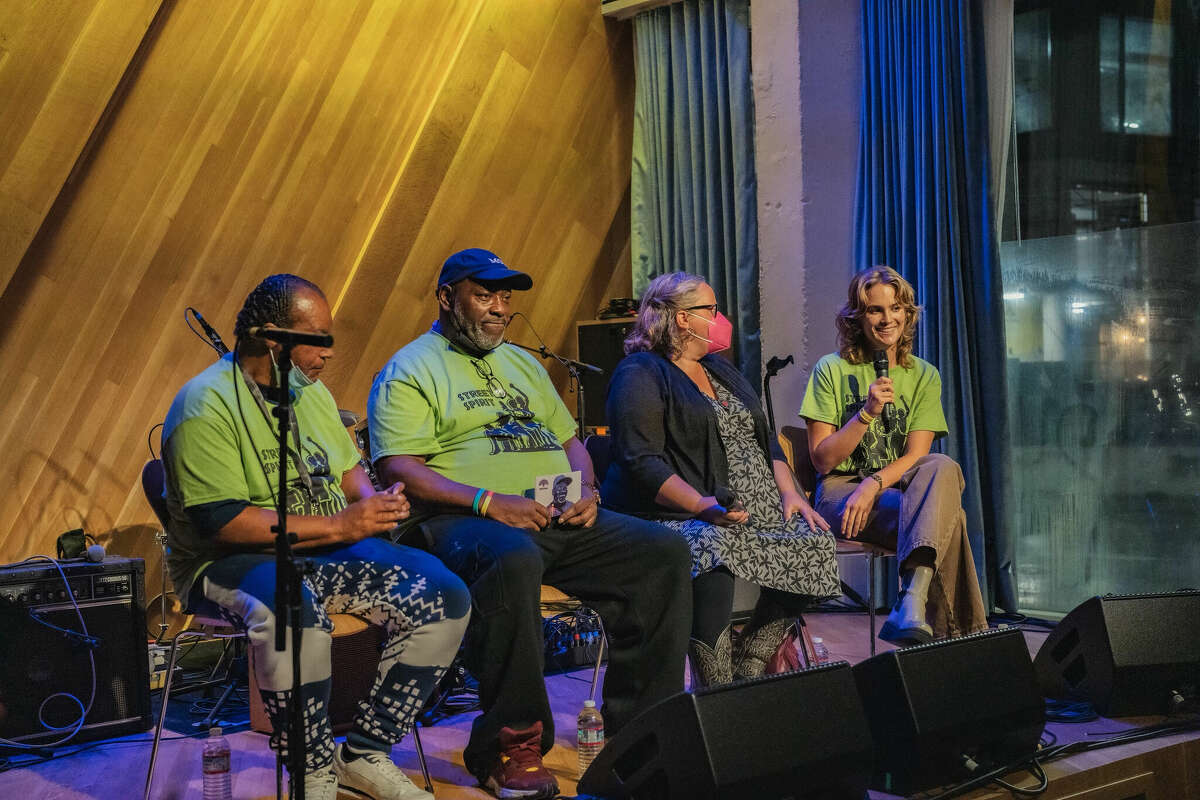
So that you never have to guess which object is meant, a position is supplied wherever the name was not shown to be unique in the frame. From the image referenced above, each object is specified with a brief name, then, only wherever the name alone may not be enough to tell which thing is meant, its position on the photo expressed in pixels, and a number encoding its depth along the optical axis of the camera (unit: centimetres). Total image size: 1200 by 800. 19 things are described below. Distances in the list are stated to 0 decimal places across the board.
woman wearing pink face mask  306
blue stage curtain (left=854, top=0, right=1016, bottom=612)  480
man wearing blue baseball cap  269
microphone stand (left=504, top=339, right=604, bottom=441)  413
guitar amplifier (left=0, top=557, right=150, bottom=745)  320
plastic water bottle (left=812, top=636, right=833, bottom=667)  346
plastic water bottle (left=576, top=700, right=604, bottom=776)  284
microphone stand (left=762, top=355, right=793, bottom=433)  490
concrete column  509
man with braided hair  243
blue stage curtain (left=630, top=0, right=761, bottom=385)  559
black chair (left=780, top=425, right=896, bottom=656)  389
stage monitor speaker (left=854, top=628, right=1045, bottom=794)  250
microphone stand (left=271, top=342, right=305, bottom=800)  213
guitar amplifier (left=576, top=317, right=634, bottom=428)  542
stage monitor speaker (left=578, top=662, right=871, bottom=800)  213
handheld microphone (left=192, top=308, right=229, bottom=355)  302
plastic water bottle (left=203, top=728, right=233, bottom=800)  264
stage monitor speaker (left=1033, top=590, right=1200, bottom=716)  310
